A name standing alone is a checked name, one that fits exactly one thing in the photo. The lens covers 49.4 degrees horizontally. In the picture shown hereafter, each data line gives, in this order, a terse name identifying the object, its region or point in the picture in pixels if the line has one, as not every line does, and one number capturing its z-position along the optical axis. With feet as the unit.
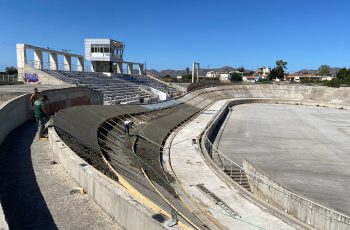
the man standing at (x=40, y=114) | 45.32
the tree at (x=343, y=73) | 422.98
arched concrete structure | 149.69
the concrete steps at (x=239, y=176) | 67.26
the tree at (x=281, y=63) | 563.07
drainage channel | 45.74
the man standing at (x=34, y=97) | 56.83
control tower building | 238.48
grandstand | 150.00
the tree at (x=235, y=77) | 543.88
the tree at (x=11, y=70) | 248.65
